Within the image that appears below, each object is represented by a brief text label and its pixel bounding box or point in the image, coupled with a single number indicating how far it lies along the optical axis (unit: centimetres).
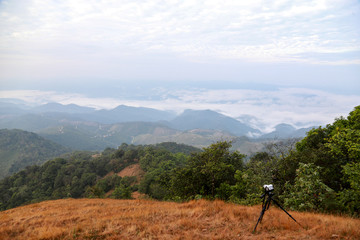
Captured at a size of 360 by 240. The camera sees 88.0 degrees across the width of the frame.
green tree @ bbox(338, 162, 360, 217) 978
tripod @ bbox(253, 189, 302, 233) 648
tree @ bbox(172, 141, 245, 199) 1587
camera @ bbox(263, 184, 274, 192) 633
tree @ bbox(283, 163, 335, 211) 940
